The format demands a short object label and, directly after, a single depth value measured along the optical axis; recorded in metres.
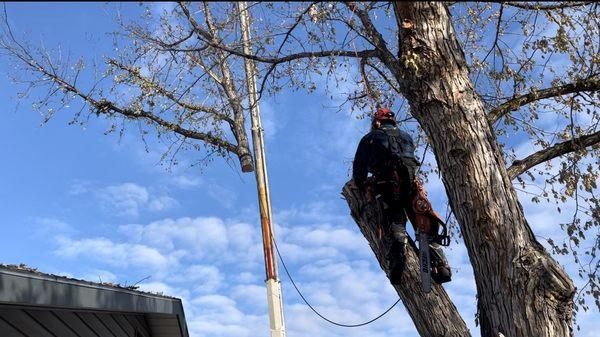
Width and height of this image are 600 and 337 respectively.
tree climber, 5.47
